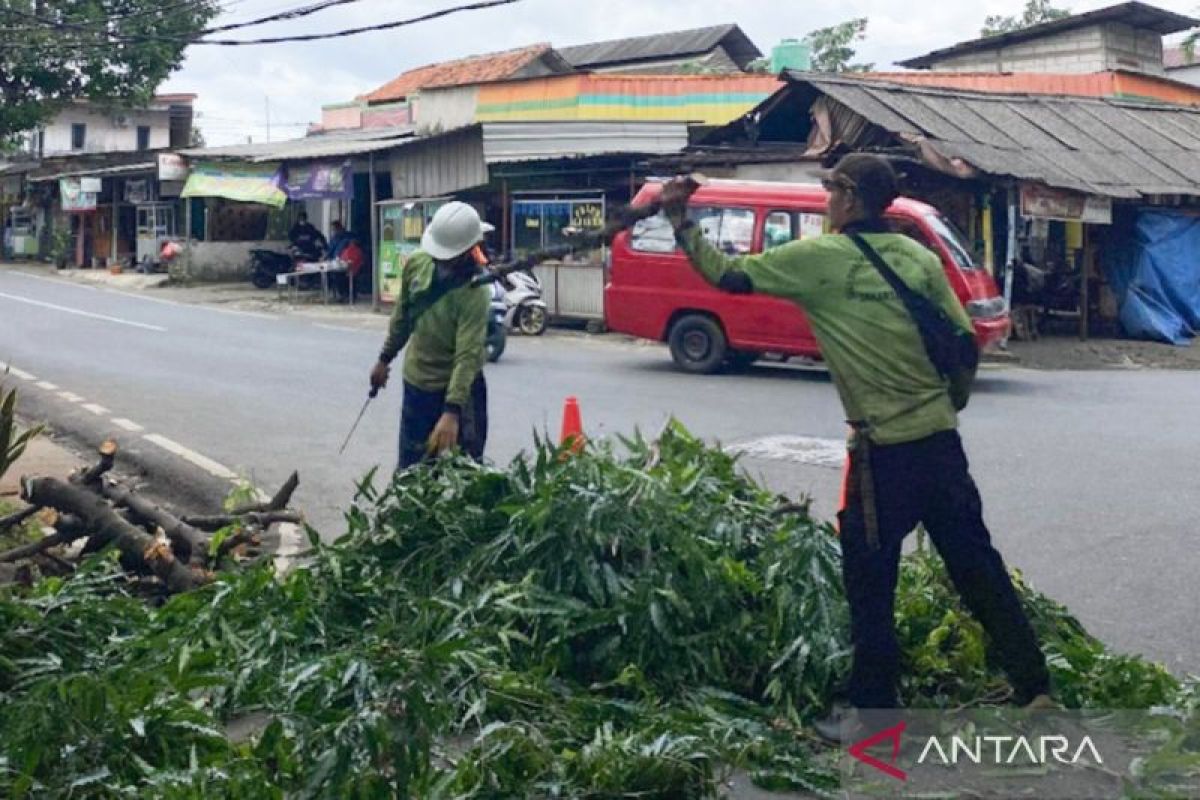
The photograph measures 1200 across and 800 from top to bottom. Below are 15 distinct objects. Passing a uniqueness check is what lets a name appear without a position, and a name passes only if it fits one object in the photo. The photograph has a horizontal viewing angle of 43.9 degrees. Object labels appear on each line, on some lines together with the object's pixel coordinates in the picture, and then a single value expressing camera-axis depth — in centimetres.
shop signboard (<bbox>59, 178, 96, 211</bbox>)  4075
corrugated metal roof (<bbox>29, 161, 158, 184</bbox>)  3875
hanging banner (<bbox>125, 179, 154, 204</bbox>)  4038
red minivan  1584
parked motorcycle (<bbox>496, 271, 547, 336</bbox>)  2195
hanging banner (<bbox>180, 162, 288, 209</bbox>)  3109
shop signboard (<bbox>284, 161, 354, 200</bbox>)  2870
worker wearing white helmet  671
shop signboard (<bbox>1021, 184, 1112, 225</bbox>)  1956
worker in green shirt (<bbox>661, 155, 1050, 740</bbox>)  456
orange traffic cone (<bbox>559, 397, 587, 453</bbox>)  820
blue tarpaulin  2139
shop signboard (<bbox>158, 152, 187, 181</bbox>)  3450
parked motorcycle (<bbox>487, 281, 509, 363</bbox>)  1697
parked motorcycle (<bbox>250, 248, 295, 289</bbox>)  3281
